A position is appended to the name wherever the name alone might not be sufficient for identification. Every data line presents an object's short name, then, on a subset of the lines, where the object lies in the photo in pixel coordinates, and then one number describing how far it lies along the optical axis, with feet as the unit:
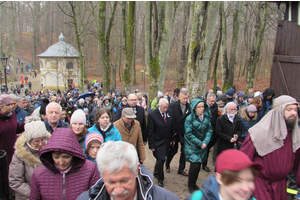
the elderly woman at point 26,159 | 8.75
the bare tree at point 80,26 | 58.23
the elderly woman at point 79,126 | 11.72
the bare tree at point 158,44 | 31.78
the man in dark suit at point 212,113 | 19.11
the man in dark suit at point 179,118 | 18.26
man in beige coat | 14.79
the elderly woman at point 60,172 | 7.48
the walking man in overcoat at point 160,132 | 16.51
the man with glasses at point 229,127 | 16.43
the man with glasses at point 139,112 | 18.79
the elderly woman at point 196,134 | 14.56
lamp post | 51.98
